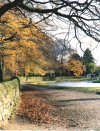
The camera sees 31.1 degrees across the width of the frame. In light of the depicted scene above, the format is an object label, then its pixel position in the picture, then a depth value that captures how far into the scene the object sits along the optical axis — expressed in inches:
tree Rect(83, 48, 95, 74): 1971.0
